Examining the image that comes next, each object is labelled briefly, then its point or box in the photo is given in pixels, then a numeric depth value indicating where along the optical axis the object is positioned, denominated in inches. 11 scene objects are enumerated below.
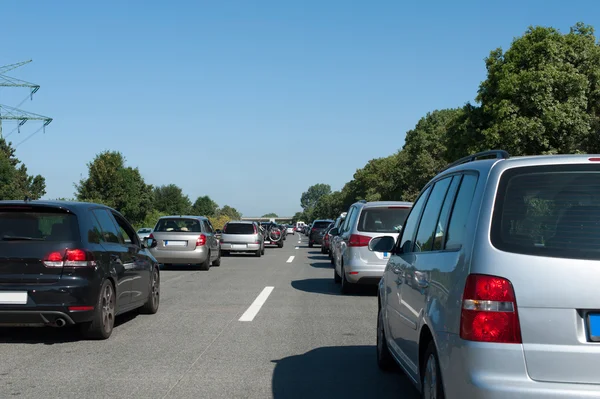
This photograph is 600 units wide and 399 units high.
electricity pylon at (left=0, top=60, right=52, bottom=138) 3296.8
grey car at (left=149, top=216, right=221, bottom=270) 856.9
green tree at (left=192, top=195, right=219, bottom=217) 7135.8
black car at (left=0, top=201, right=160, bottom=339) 332.2
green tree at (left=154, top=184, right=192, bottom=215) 5575.8
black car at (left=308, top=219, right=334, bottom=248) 1706.4
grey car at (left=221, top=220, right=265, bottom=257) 1233.4
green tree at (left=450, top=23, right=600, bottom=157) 1513.3
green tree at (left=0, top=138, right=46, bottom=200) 2962.6
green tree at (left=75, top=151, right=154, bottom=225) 3041.3
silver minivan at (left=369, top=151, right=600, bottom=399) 146.3
